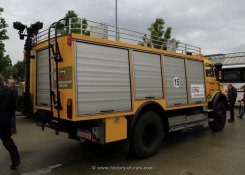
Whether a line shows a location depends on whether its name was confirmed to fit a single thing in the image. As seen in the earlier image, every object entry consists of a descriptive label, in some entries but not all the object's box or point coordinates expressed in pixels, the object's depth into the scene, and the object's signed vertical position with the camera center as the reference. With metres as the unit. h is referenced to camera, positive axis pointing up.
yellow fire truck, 4.75 +0.18
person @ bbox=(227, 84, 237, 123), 11.33 -0.23
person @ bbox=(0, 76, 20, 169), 5.09 -0.50
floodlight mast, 5.75 +1.18
